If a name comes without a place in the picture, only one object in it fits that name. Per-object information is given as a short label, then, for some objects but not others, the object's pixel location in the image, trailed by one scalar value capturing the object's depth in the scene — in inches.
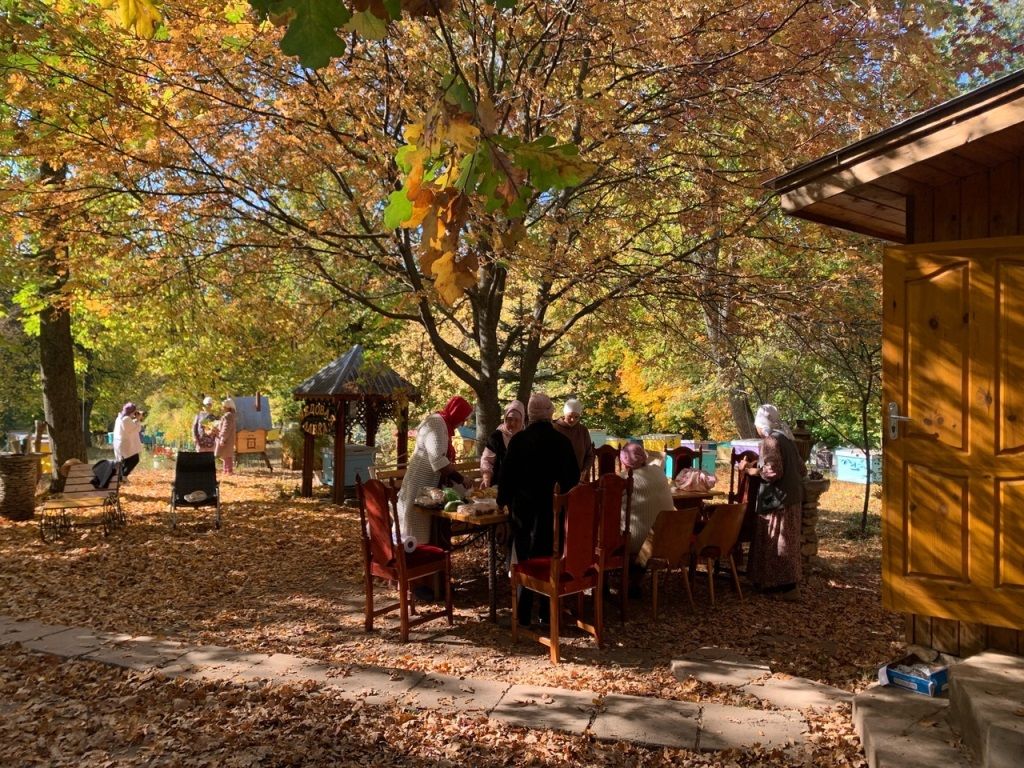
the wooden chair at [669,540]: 248.7
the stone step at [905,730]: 132.6
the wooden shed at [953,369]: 160.6
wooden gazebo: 525.0
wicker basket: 430.3
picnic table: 237.9
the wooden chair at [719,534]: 267.6
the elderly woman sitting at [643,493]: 266.4
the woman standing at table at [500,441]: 287.7
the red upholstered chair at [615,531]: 225.3
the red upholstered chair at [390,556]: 227.6
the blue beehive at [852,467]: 792.3
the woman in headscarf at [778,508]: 279.7
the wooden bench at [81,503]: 382.9
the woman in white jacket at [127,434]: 547.8
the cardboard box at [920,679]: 159.0
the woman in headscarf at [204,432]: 708.4
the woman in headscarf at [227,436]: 724.7
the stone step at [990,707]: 121.9
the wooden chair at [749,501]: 305.9
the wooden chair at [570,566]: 210.5
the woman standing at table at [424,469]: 264.7
